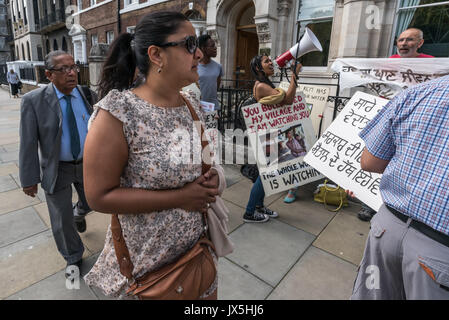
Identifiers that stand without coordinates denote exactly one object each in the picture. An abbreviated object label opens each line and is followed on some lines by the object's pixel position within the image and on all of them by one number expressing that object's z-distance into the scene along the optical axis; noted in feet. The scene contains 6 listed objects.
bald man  12.22
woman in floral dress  3.49
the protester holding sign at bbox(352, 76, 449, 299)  3.76
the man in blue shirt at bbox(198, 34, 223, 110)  14.79
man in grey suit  7.49
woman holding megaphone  10.59
